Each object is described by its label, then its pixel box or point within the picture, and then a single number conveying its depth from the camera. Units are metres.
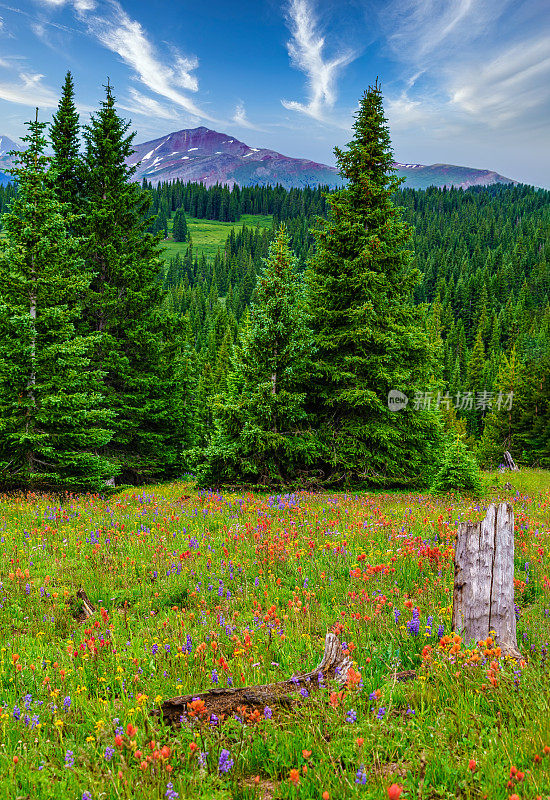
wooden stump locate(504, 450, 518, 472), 31.45
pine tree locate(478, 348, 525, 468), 46.38
